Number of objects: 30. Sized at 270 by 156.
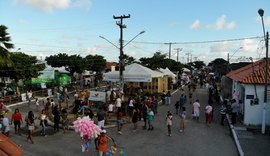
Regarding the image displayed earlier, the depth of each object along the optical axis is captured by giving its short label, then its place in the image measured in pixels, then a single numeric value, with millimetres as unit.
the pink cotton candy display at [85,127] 6132
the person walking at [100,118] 9354
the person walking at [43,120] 9545
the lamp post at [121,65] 15193
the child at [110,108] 11998
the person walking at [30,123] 8919
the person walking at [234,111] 11296
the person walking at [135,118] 10078
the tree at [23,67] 19514
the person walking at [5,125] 9081
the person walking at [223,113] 11276
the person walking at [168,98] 16306
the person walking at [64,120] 10063
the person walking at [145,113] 10568
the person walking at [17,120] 9826
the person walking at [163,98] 16377
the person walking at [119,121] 9954
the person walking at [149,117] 10349
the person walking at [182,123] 10077
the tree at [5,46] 15784
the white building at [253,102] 11059
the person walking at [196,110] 11833
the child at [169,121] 9590
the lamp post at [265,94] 10241
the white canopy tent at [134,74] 15707
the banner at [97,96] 13822
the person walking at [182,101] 13284
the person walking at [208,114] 11178
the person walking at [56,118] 9965
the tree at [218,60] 65800
